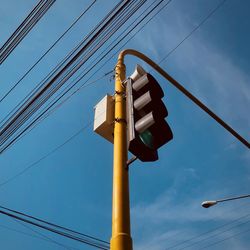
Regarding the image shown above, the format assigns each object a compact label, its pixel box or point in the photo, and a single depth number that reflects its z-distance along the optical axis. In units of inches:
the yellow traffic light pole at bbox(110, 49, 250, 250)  107.4
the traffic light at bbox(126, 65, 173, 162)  126.8
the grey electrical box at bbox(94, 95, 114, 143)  151.6
